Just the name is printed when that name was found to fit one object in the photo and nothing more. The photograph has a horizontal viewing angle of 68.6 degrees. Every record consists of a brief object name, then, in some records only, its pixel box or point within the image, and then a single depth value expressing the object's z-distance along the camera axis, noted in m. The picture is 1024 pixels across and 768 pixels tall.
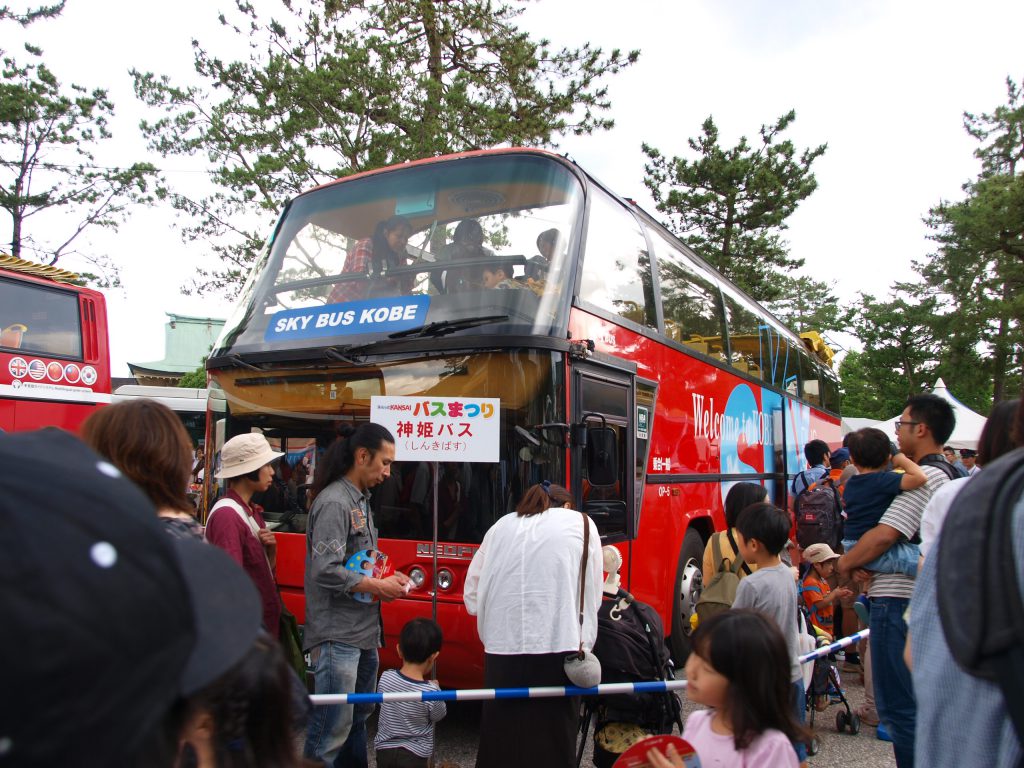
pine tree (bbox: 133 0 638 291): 14.52
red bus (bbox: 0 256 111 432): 8.54
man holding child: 3.47
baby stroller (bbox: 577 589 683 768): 3.58
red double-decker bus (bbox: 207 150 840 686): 4.48
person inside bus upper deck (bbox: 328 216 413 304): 5.32
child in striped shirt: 3.64
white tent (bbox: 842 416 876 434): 30.46
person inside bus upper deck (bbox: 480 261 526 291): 4.83
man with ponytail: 3.48
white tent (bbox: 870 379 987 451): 19.86
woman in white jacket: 3.30
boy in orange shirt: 5.18
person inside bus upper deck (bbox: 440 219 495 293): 4.98
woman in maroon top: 3.23
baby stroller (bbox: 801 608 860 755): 4.92
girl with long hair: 2.15
